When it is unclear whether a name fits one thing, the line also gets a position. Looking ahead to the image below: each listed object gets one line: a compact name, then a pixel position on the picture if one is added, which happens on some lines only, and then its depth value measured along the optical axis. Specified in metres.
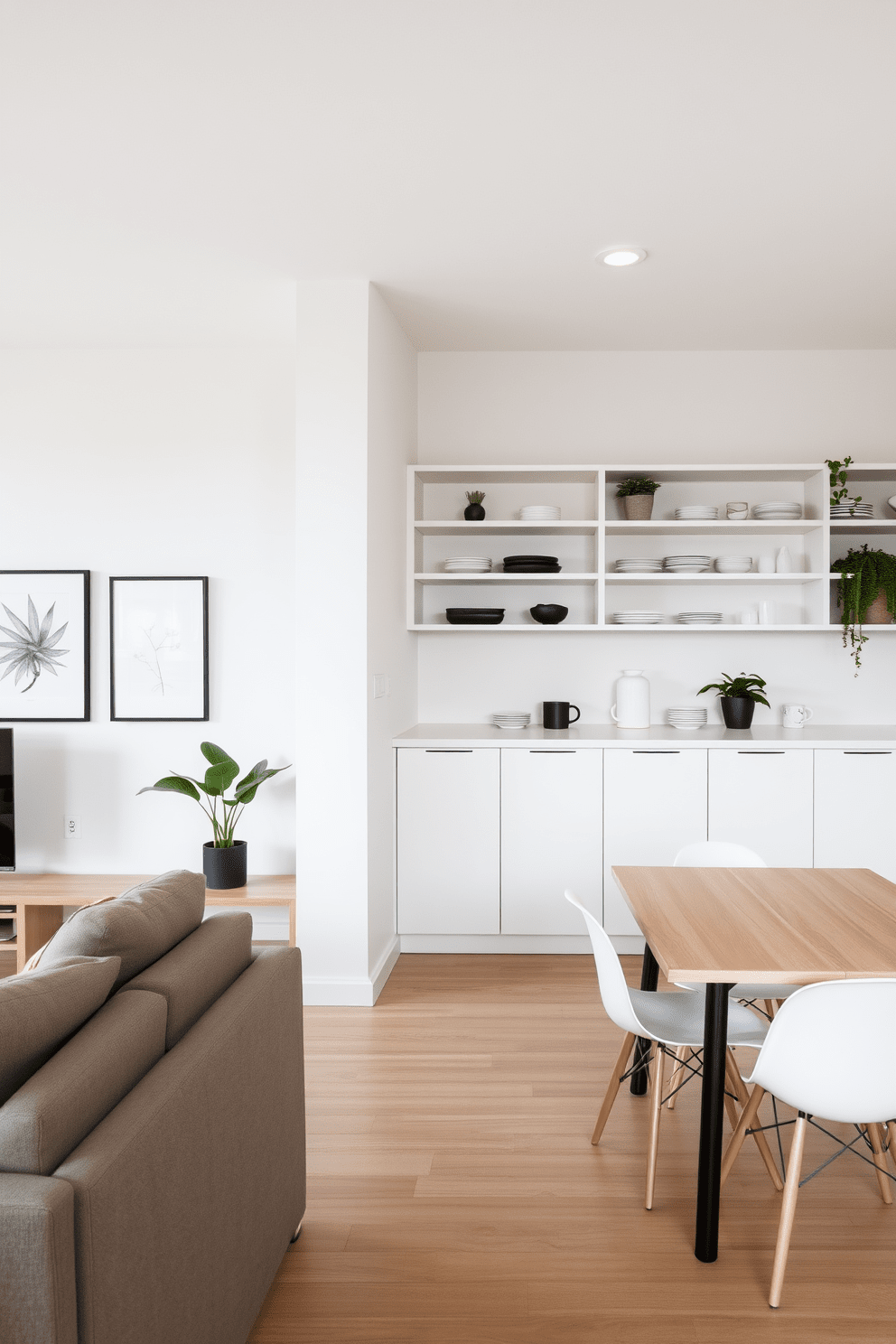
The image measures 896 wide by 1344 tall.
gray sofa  1.14
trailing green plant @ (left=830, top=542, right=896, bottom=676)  4.13
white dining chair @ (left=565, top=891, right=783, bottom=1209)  2.18
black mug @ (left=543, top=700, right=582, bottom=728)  4.34
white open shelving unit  4.36
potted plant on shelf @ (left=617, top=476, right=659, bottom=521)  4.28
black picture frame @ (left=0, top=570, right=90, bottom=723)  4.37
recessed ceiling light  3.27
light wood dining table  1.90
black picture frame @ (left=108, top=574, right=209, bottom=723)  4.35
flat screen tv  4.06
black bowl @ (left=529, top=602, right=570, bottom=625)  4.32
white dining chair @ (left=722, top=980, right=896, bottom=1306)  1.75
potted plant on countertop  4.25
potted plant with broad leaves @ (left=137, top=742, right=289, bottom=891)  3.89
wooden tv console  3.85
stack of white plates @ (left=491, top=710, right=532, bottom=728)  4.32
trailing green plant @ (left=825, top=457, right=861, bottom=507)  4.09
